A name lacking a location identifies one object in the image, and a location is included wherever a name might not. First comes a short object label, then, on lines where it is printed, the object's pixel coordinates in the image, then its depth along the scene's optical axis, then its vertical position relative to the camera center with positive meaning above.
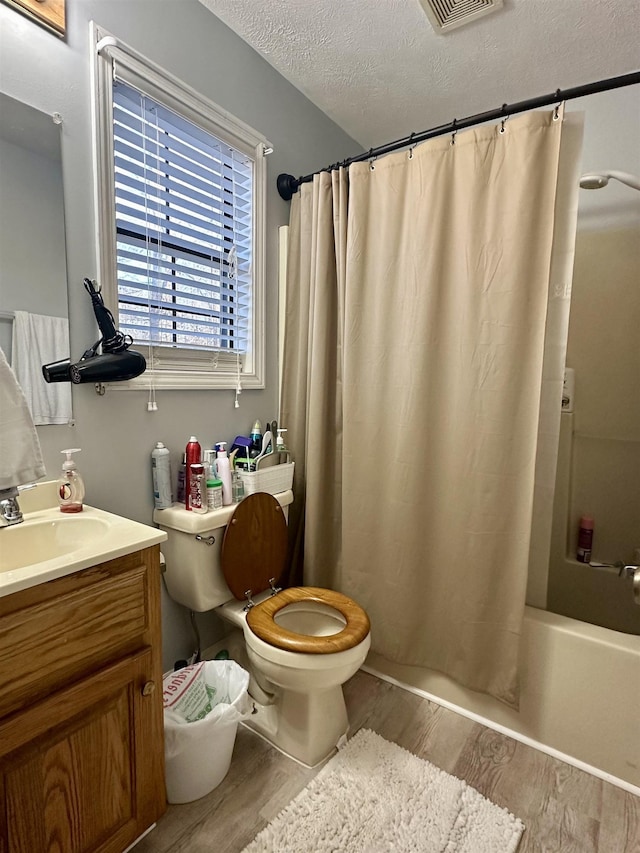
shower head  1.56 +0.73
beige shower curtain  1.40 +0.01
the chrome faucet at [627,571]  1.66 -0.71
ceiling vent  1.46 +1.25
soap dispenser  1.23 -0.31
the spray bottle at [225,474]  1.57 -0.33
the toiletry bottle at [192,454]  1.53 -0.26
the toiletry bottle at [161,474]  1.50 -0.33
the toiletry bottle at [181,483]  1.58 -0.38
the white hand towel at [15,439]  0.97 -0.14
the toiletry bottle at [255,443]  1.76 -0.25
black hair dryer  1.24 +0.04
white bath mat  1.17 -1.21
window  1.37 +0.55
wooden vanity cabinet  0.85 -0.71
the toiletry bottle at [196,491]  1.50 -0.38
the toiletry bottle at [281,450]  1.82 -0.29
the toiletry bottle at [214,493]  1.52 -0.39
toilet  1.32 -0.78
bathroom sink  1.08 -0.41
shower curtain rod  1.25 +0.85
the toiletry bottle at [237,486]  1.65 -0.40
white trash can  1.21 -1.03
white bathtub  1.35 -1.00
